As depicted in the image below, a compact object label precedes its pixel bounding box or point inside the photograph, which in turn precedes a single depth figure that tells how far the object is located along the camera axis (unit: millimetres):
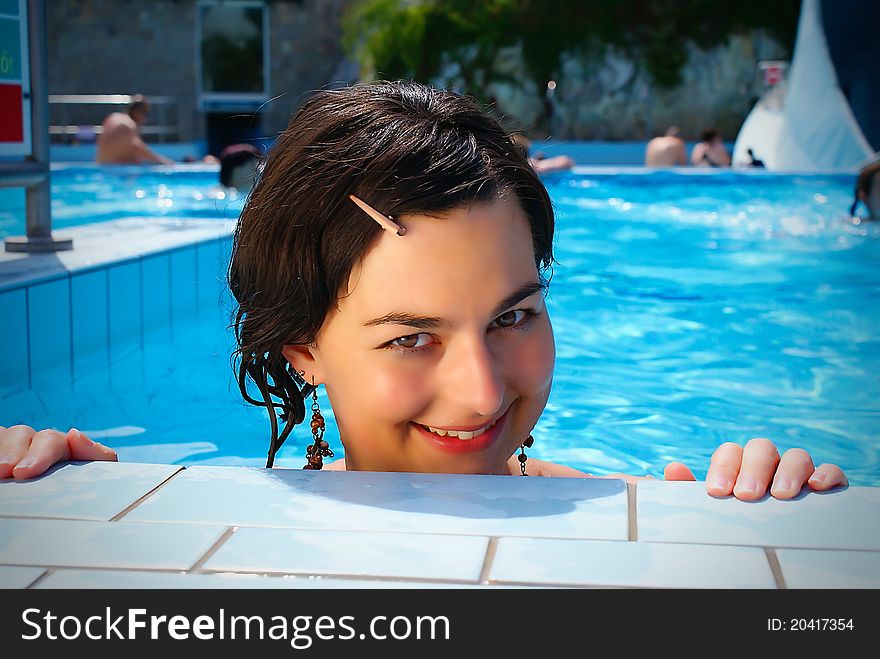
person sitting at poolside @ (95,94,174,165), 13008
